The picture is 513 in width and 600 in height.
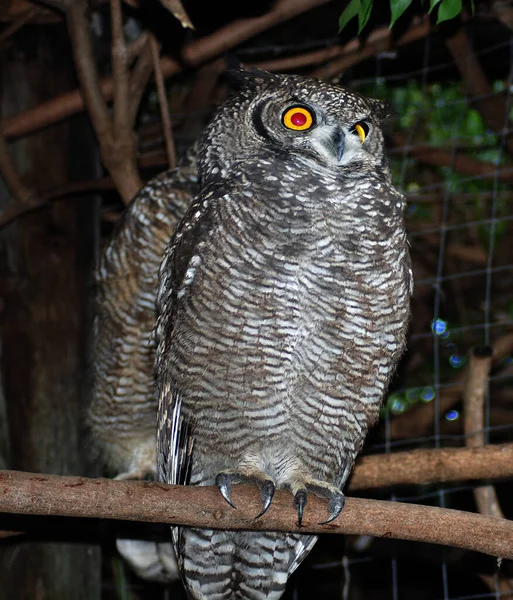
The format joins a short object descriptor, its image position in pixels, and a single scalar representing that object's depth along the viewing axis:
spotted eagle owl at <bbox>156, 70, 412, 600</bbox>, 4.57
